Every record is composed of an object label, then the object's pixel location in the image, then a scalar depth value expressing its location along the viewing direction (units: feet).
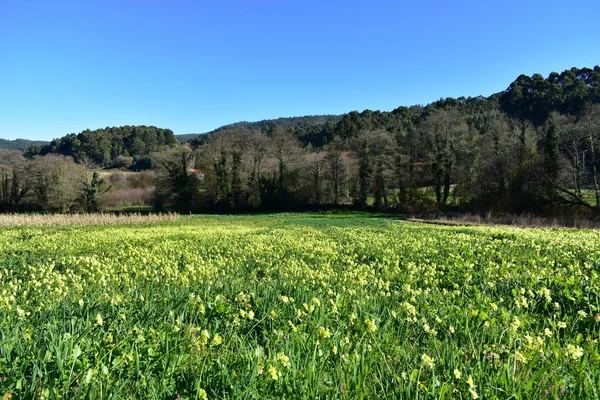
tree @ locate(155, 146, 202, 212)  221.05
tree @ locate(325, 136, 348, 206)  219.20
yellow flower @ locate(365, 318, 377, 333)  10.32
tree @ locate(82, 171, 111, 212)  221.46
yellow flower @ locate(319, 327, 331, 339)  9.34
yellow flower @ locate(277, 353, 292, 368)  8.05
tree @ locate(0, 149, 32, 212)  245.65
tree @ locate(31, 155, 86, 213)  218.38
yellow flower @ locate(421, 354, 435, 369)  8.13
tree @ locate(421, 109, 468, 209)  187.42
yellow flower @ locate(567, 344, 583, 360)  8.55
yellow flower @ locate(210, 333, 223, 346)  8.93
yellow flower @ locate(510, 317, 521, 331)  10.03
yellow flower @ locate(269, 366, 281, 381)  7.25
